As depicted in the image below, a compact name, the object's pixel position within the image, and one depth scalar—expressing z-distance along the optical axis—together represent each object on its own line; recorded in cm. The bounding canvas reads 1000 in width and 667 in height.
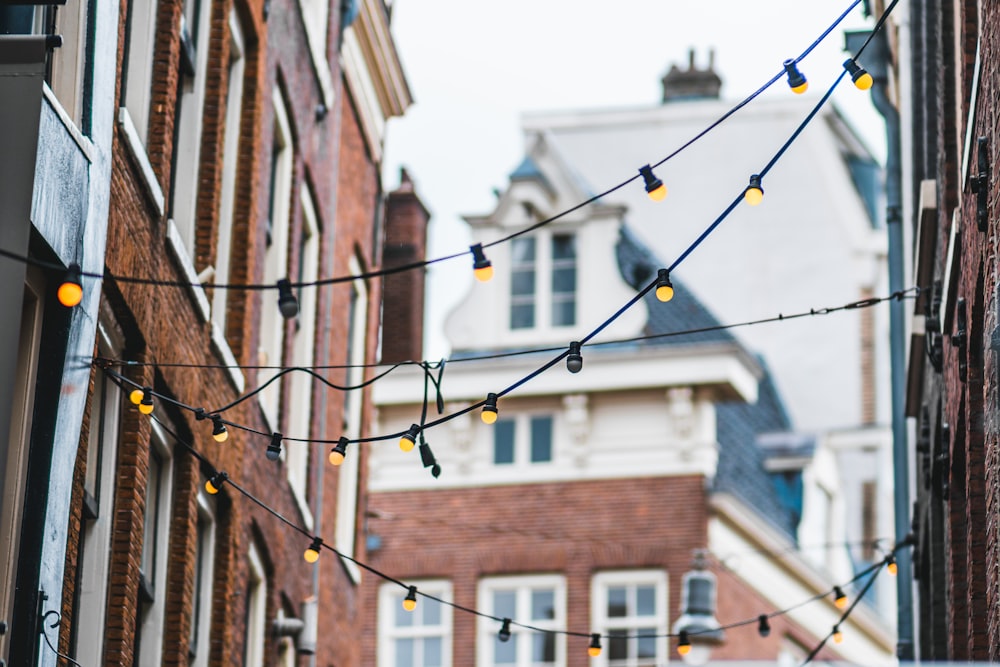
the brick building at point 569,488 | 3116
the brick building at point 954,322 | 1144
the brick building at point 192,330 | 1133
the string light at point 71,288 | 935
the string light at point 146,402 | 1183
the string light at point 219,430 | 1170
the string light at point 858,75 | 1033
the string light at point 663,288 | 1078
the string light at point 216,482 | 1251
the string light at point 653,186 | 1063
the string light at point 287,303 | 1044
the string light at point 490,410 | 1116
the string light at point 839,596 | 1678
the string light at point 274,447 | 1148
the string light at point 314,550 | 1313
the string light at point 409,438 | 1137
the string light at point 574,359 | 1100
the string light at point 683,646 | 1535
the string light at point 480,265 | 1050
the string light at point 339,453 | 1162
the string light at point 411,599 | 1332
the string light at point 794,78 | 1048
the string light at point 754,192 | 1077
